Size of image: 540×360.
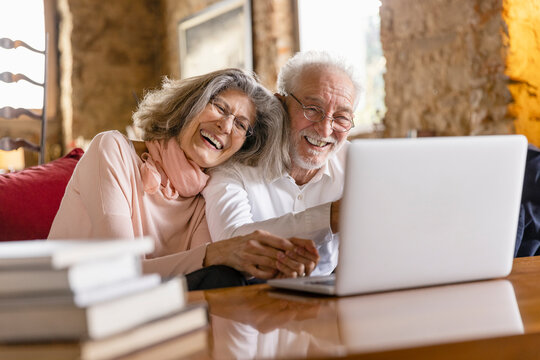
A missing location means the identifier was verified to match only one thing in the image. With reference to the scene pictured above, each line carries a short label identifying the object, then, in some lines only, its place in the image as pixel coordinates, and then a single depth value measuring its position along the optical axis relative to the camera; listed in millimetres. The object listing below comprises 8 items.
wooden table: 725
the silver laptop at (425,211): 974
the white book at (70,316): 632
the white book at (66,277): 645
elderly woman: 1662
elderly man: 1832
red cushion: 1854
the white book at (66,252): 631
